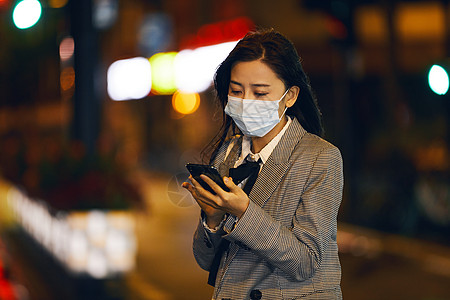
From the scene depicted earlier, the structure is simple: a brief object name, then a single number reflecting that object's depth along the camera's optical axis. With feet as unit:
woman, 13.01
